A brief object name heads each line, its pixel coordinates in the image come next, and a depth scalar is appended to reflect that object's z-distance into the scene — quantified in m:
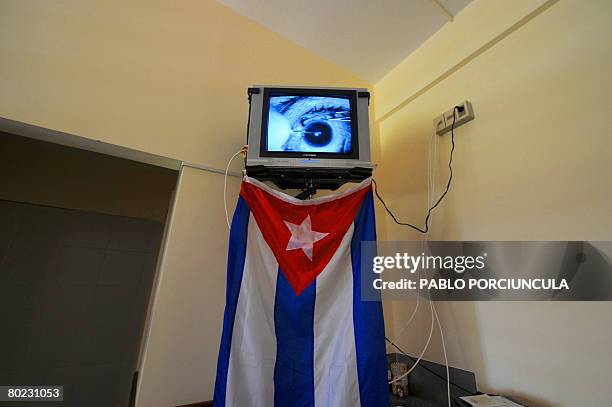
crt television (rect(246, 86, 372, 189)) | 1.03
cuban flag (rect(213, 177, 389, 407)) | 0.86
